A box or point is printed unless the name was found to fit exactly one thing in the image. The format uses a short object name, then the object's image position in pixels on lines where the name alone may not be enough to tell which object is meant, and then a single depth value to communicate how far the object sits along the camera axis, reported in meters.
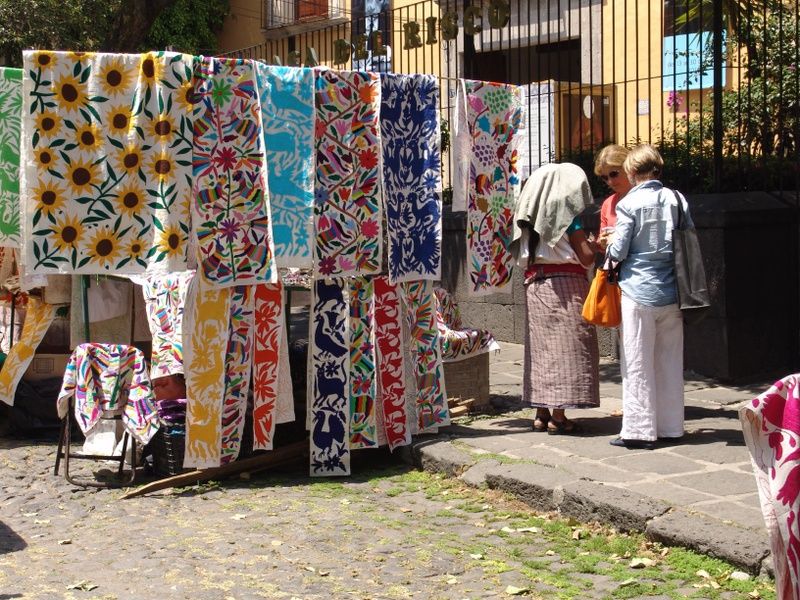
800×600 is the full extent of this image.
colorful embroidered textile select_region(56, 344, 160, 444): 6.67
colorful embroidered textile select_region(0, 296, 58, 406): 7.87
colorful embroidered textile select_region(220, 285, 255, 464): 6.75
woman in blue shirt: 6.64
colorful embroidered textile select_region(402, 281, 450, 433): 7.43
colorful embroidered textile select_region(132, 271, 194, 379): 6.76
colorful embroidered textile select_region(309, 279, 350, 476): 6.95
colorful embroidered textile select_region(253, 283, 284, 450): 6.84
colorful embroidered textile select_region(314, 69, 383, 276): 6.92
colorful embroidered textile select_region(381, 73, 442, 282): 7.20
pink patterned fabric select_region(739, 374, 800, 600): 2.99
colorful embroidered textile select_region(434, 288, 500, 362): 8.04
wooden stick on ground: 6.57
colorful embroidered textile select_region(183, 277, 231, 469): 6.62
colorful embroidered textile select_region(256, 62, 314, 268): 6.73
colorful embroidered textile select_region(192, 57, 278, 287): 6.56
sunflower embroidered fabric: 6.38
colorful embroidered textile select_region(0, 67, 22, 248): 6.65
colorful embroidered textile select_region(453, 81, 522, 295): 7.62
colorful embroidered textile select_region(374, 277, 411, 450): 7.24
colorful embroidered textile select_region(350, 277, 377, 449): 7.11
